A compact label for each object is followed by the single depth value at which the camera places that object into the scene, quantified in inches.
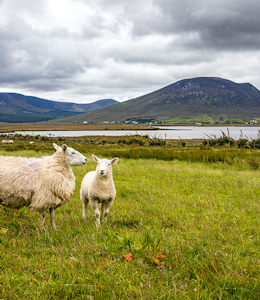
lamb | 219.8
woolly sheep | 198.7
